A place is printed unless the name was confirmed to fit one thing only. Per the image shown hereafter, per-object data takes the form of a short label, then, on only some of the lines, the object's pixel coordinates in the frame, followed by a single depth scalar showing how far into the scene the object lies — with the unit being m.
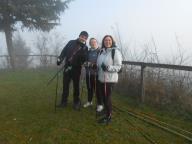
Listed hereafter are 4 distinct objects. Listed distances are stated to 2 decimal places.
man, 3.50
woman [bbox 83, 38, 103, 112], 3.41
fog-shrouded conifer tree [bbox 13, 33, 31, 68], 19.04
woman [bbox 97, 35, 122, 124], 3.02
